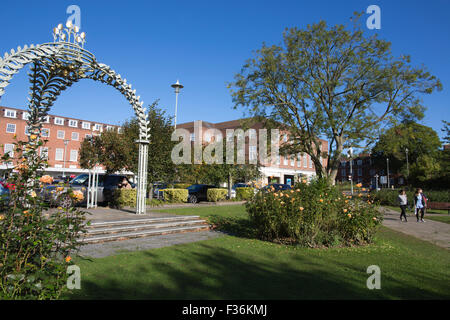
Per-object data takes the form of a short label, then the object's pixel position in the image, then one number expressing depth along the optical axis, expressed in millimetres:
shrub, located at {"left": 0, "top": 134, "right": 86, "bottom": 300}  3061
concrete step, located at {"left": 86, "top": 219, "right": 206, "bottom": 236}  7625
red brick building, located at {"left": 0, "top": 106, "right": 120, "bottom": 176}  44625
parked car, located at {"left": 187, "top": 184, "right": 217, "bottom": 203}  21000
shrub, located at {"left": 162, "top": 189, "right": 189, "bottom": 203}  18312
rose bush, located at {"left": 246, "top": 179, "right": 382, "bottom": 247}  7171
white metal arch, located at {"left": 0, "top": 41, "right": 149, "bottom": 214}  6486
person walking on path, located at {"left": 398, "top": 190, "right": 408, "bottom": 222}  13875
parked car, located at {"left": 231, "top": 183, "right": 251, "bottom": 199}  26756
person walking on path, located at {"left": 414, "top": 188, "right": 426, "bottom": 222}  13791
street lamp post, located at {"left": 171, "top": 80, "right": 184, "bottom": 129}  31859
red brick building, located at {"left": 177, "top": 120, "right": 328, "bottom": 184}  48406
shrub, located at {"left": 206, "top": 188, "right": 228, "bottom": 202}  21328
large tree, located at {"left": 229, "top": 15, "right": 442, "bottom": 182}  17094
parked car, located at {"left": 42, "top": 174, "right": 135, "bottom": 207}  14648
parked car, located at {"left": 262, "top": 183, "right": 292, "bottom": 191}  23995
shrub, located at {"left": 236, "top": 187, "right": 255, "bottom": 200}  24395
